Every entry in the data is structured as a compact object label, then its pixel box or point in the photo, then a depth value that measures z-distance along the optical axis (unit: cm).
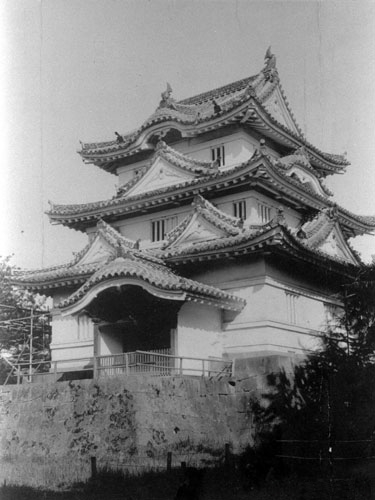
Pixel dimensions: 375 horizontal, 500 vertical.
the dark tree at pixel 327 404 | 1700
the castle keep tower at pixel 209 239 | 2044
